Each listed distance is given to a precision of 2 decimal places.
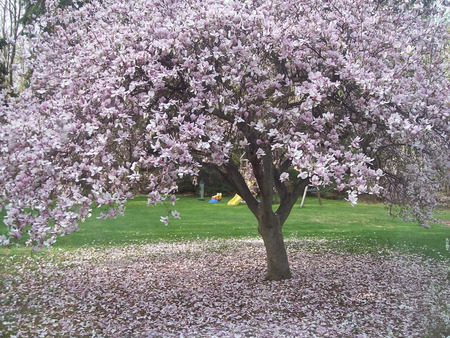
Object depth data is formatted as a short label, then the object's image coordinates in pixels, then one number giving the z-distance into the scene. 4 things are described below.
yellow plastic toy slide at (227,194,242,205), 26.48
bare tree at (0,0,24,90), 25.20
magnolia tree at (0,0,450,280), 5.52
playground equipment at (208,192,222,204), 28.32
